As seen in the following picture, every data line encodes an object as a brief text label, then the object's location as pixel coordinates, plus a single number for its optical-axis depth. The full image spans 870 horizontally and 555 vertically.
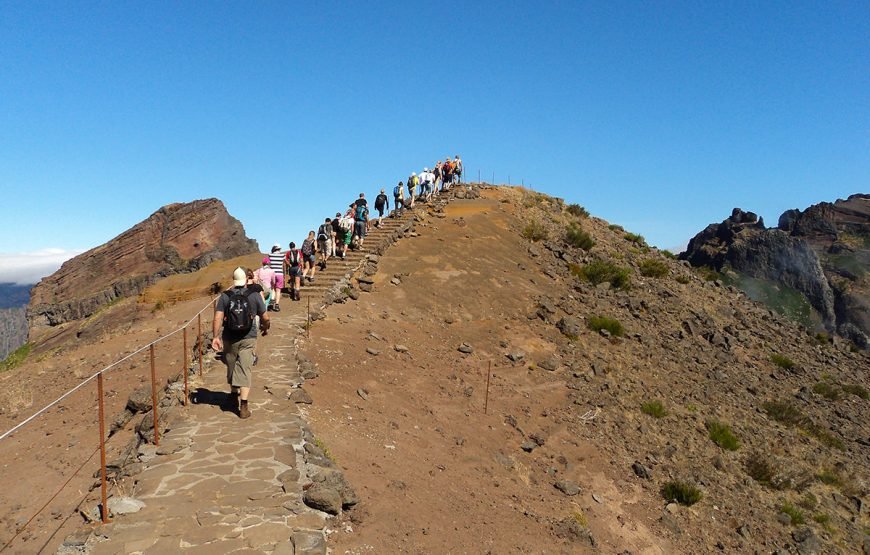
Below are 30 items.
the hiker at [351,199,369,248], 22.86
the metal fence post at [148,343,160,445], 7.68
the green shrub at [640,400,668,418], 14.88
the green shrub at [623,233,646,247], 34.48
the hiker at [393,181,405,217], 27.52
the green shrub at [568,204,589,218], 34.59
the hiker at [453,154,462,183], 33.25
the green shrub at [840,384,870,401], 21.11
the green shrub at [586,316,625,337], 19.48
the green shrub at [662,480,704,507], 11.43
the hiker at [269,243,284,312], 16.17
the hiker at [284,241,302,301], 18.11
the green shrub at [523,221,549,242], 27.42
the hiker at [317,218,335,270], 21.53
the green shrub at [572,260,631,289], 24.08
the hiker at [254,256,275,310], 14.90
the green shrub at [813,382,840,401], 20.09
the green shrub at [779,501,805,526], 11.90
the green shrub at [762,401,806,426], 16.94
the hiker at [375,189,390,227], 25.47
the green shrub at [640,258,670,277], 27.66
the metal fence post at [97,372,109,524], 5.38
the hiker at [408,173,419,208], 28.83
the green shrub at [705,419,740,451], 14.32
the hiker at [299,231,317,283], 18.58
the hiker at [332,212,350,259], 21.83
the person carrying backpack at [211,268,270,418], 8.34
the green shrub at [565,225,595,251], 28.08
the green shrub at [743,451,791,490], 13.29
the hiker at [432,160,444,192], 31.81
